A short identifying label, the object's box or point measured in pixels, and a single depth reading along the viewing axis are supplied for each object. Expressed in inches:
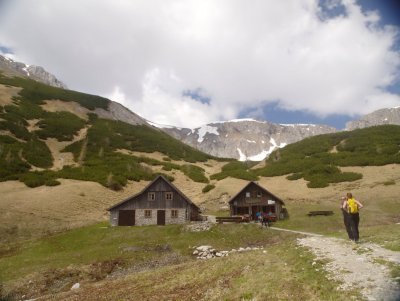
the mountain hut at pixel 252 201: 2112.5
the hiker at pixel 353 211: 716.7
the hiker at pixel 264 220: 1749.0
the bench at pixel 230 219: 1802.4
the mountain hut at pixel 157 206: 1908.2
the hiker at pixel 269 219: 1848.1
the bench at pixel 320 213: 1804.7
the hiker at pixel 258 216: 1912.4
